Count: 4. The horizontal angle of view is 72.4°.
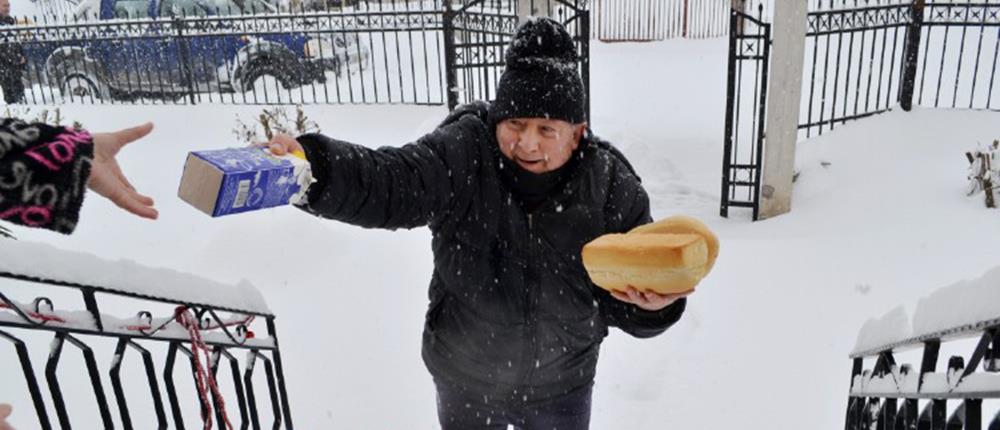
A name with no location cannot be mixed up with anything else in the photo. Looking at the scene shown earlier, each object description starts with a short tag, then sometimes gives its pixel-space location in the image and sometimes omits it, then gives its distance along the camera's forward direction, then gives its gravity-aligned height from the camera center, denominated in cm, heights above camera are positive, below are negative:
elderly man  193 -55
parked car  966 -11
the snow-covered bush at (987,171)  562 -127
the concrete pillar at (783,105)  579 -72
